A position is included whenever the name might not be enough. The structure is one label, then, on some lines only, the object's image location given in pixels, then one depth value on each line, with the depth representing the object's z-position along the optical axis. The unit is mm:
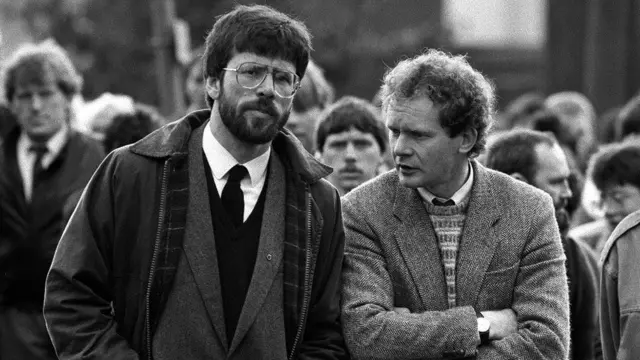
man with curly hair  8670
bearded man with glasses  8411
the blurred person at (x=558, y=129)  16608
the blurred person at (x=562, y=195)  11098
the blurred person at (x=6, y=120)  14119
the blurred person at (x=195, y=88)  15933
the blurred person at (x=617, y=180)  12076
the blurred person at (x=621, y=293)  9255
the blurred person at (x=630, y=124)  16259
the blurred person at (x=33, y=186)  13134
